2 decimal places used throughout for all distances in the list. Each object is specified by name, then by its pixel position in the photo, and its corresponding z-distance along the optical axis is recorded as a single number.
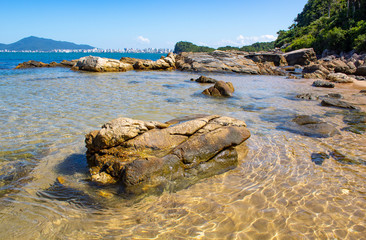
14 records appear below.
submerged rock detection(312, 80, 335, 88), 20.27
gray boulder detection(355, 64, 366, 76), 26.19
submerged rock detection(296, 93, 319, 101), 14.40
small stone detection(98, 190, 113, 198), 4.21
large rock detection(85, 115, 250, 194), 4.62
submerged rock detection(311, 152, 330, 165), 5.74
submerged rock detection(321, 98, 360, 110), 11.67
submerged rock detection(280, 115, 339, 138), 7.68
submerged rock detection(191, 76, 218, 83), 21.97
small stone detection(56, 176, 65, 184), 4.66
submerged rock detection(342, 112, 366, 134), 8.23
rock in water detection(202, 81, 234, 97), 15.11
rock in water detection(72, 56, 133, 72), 29.62
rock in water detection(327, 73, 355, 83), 22.91
